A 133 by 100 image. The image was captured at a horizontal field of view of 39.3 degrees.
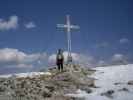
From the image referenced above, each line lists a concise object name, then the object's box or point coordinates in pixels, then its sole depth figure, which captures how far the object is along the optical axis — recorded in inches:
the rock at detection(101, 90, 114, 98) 515.3
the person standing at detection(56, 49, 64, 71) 860.7
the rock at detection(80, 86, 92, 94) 572.3
